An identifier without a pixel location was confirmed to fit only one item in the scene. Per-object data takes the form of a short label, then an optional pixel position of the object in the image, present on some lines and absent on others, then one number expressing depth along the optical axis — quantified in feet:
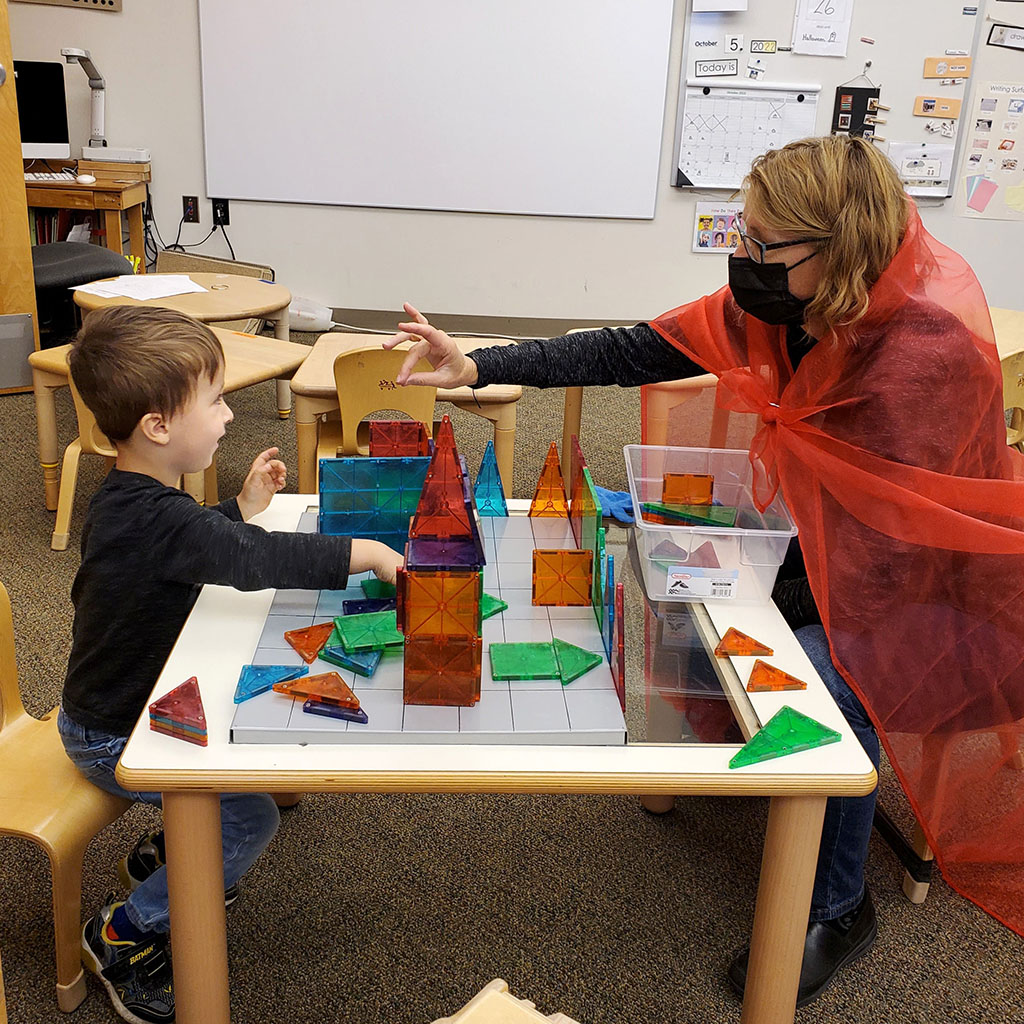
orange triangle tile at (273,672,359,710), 3.35
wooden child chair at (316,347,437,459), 7.66
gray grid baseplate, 3.27
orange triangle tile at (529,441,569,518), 4.81
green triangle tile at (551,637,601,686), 3.56
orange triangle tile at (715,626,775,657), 3.85
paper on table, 10.45
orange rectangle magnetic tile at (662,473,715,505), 4.78
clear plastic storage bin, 4.20
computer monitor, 14.17
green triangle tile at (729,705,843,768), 3.30
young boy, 3.91
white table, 3.15
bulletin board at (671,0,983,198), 15.17
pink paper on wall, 16.28
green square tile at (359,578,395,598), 4.07
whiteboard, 14.94
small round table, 10.11
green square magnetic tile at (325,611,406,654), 3.64
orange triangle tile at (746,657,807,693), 3.65
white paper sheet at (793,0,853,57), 15.10
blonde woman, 4.30
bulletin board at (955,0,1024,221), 15.28
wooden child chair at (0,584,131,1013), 4.08
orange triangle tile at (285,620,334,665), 3.62
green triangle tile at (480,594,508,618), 4.00
